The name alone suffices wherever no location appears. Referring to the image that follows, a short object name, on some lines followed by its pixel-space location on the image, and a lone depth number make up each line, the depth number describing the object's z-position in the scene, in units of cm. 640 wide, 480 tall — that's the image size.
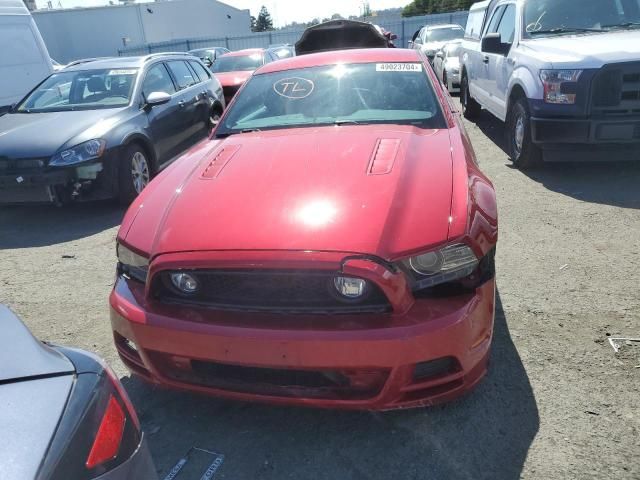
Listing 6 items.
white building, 3794
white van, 828
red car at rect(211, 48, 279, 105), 1105
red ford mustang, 199
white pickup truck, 516
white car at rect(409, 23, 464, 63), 1423
